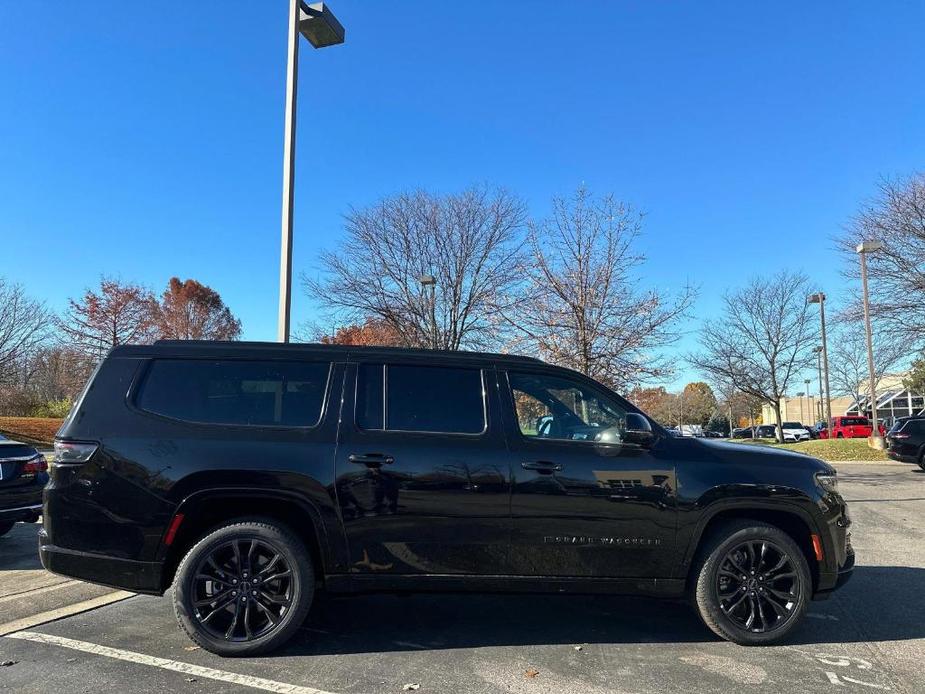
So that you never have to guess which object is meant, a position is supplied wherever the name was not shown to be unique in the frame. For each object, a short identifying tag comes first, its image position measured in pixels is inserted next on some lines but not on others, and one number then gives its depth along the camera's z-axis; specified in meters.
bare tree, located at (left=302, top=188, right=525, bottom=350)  20.62
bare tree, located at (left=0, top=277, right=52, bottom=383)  28.02
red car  42.06
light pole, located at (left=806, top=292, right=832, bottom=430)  26.71
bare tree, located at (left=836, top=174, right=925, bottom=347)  20.89
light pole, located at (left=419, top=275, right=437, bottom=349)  20.45
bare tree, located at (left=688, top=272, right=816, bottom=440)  30.03
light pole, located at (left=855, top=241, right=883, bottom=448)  19.91
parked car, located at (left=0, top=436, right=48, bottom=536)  6.74
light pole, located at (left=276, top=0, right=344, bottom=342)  8.17
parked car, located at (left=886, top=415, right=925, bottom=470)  16.36
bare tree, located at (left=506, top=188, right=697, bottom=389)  16.52
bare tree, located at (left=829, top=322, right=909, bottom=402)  23.85
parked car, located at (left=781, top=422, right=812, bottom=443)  44.14
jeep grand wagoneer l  4.10
